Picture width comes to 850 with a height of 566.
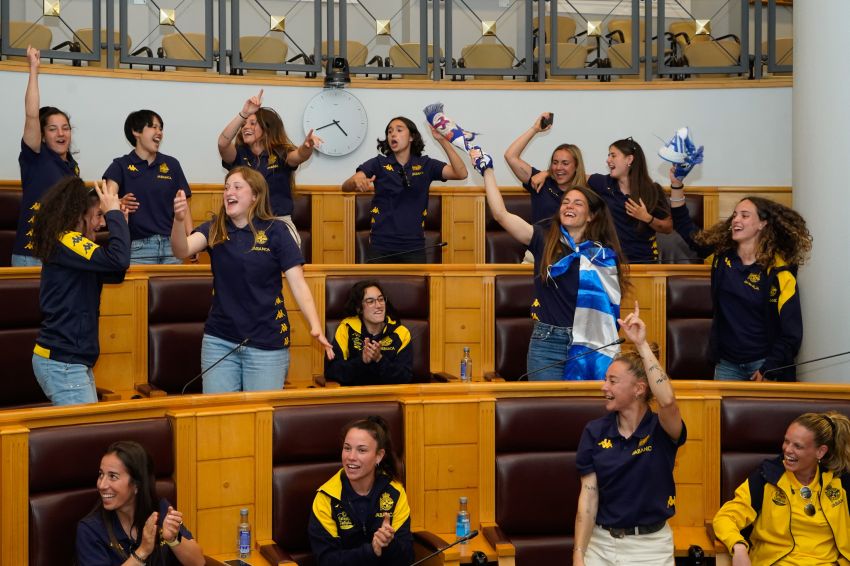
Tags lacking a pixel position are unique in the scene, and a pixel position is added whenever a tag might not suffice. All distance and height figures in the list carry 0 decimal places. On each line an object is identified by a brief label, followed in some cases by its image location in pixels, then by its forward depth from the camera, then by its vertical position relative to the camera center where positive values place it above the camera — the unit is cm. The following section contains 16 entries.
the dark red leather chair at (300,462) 747 -68
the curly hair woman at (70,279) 772 -7
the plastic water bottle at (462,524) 761 -90
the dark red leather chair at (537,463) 775 -71
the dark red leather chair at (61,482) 661 -66
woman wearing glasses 934 -36
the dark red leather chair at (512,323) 1066 -31
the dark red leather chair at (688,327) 1080 -34
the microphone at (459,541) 696 -89
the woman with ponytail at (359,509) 695 -78
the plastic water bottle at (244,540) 727 -90
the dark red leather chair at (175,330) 1007 -32
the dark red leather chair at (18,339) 926 -32
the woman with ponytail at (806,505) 714 -79
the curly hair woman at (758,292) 898 -15
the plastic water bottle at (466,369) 1049 -52
